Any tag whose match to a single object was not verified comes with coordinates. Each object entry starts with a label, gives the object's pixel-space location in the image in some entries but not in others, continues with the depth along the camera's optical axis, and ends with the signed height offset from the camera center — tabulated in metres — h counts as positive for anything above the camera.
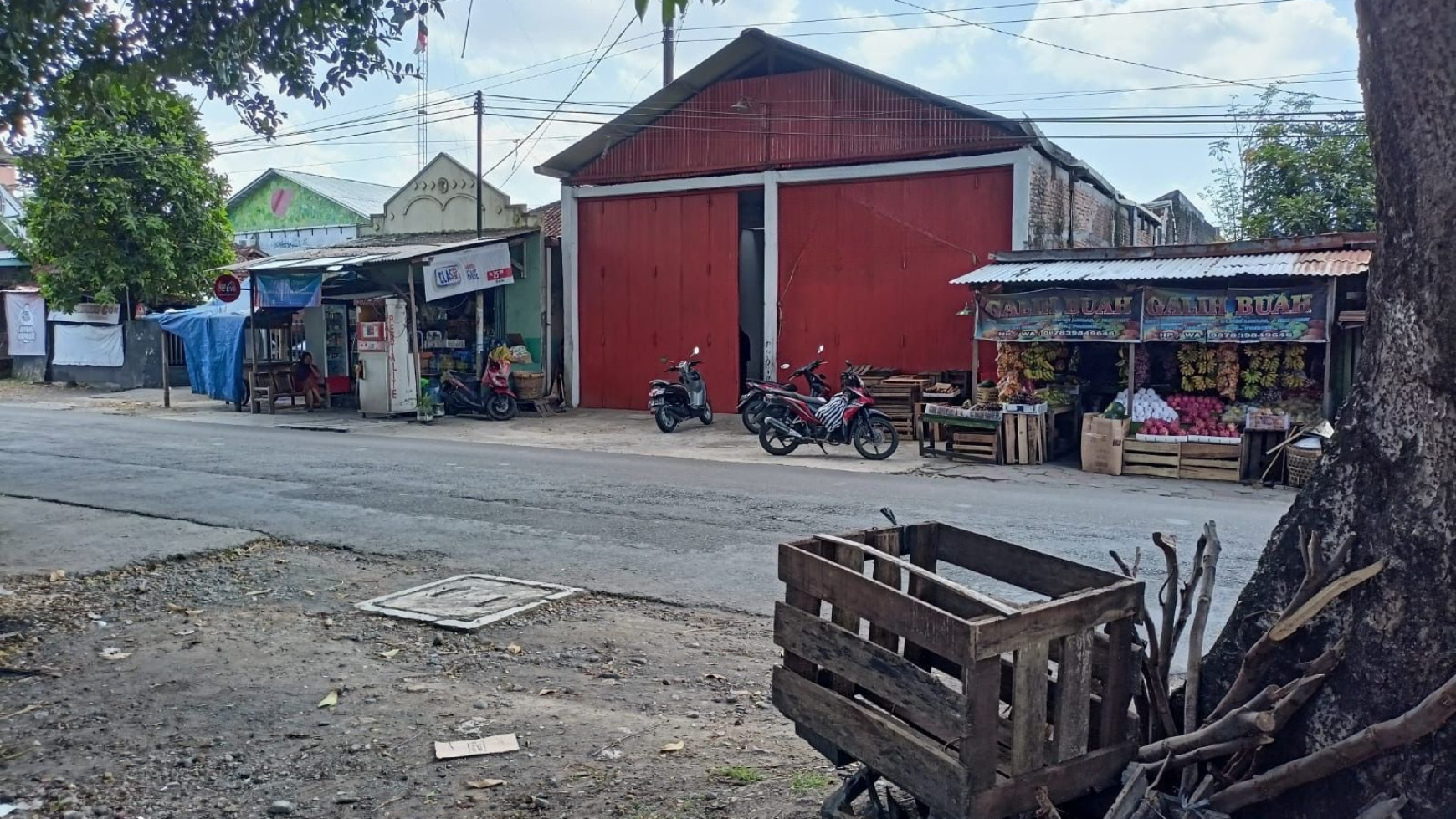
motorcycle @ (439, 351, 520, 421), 20.03 -0.87
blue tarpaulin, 22.67 +0.07
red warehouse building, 17.25 +2.33
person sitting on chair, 21.92 -0.68
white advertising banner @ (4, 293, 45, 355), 29.86 +0.68
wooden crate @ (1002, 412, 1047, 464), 13.62 -1.14
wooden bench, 21.38 -0.81
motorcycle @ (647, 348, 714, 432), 17.72 -0.87
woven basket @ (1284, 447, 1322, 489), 11.52 -1.25
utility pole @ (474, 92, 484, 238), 22.56 +4.64
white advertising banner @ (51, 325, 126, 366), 27.95 +0.04
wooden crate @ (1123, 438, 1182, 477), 12.65 -1.31
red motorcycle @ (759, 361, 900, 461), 14.16 -1.03
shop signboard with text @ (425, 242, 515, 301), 19.69 +1.46
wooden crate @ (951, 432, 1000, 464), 13.83 -1.29
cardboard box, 12.82 -1.15
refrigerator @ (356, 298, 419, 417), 19.53 -0.34
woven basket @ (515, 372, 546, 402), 20.64 -0.75
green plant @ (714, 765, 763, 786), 4.01 -1.62
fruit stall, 12.37 -0.08
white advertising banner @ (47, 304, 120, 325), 27.61 +0.85
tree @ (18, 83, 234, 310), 25.44 +3.34
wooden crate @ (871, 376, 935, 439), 16.59 -0.79
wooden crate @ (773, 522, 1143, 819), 2.83 -0.95
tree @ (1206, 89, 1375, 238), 20.55 +3.50
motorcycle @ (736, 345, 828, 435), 15.57 -0.66
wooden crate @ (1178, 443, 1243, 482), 12.31 -1.31
